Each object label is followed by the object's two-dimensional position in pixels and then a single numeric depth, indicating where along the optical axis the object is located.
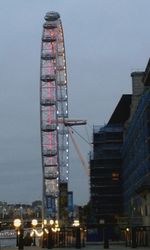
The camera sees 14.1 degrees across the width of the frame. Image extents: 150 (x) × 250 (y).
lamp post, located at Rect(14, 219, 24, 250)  49.42
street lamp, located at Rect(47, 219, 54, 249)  53.03
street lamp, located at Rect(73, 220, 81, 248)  54.00
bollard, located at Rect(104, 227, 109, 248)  53.56
